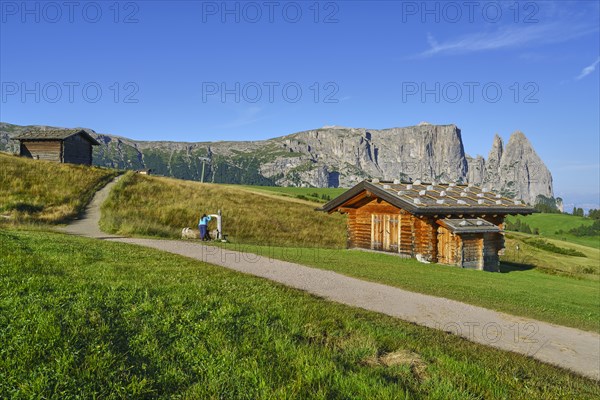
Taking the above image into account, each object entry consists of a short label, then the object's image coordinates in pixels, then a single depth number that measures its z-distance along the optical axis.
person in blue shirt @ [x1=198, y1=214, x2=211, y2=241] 23.95
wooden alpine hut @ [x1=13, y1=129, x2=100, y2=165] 56.00
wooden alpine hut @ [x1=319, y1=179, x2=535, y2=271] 23.20
